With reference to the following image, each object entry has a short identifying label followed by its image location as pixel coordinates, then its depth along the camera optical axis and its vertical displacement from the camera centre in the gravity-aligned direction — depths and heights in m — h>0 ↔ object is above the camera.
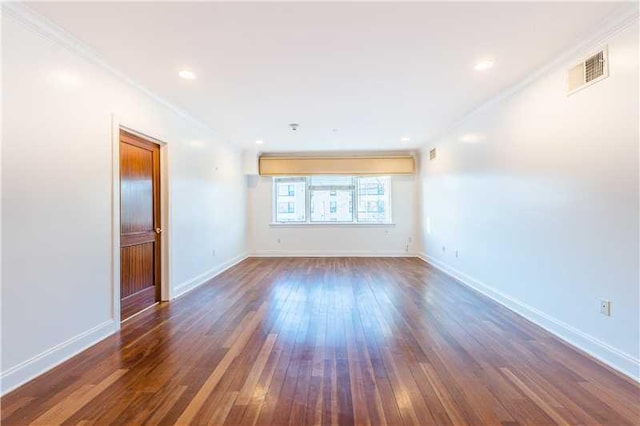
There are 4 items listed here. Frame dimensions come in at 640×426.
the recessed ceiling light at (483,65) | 2.83 +1.36
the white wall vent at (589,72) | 2.32 +1.10
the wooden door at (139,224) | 3.21 -0.12
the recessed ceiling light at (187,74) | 2.98 +1.34
